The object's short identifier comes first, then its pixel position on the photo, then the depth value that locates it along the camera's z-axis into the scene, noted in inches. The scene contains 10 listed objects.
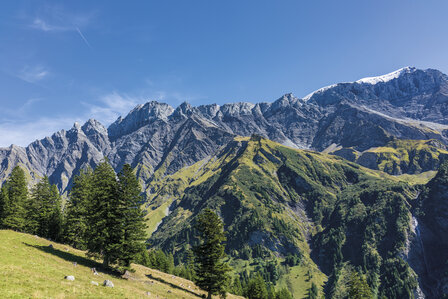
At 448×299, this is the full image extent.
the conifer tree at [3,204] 2411.2
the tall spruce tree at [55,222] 2652.6
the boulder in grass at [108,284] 1179.7
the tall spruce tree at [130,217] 1638.8
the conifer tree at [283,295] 4648.1
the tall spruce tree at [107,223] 1612.9
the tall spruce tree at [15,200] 2400.3
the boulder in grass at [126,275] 1666.8
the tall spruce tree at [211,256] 1865.2
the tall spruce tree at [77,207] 2333.9
